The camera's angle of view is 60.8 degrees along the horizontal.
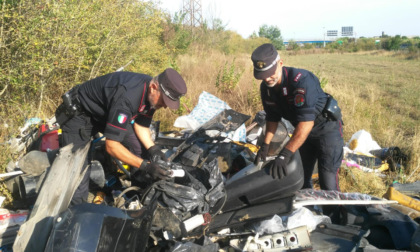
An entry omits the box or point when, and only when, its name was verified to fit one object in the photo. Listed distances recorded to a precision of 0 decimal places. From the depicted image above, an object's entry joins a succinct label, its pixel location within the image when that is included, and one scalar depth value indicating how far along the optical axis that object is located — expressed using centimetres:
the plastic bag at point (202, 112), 558
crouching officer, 300
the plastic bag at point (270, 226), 285
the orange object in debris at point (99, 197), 362
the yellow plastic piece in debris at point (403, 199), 327
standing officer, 322
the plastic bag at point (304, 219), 291
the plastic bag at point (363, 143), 553
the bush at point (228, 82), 786
